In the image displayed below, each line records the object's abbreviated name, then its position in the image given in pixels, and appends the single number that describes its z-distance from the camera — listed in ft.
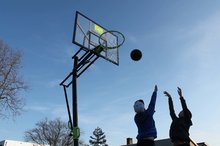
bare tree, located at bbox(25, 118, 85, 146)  113.99
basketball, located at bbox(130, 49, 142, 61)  22.19
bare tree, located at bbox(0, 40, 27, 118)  54.77
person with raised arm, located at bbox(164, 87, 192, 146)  13.14
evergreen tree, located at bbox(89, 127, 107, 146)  170.98
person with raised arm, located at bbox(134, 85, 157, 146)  12.10
